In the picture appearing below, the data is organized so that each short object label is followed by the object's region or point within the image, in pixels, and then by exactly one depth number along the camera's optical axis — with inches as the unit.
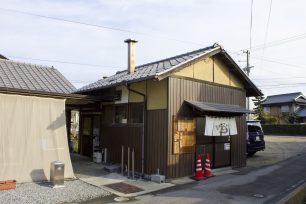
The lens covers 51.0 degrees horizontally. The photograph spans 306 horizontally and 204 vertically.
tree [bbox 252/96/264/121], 1881.4
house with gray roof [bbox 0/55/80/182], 430.6
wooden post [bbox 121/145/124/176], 525.6
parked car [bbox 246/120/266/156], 733.3
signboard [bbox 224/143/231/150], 577.3
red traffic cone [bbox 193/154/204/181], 484.6
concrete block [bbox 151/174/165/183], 454.0
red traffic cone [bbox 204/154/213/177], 499.5
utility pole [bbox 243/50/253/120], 1360.7
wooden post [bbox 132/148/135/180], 490.3
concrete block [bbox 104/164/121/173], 529.7
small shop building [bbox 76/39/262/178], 473.4
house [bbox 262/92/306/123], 2117.4
